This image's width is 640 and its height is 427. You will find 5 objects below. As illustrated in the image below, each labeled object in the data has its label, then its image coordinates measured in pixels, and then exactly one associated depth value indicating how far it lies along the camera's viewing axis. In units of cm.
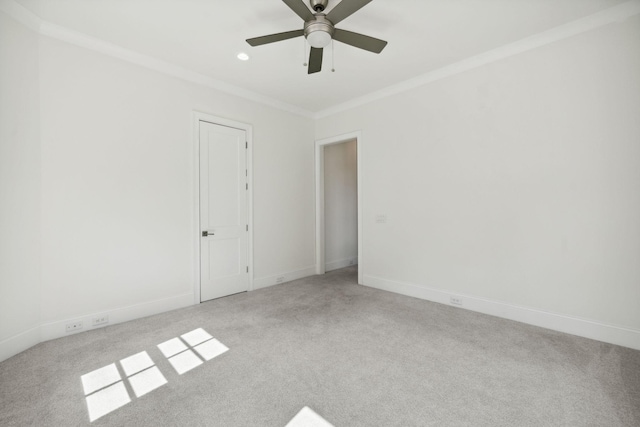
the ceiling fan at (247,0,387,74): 205
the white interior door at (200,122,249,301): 367
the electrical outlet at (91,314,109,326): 282
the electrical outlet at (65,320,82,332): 269
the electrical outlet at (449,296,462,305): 341
